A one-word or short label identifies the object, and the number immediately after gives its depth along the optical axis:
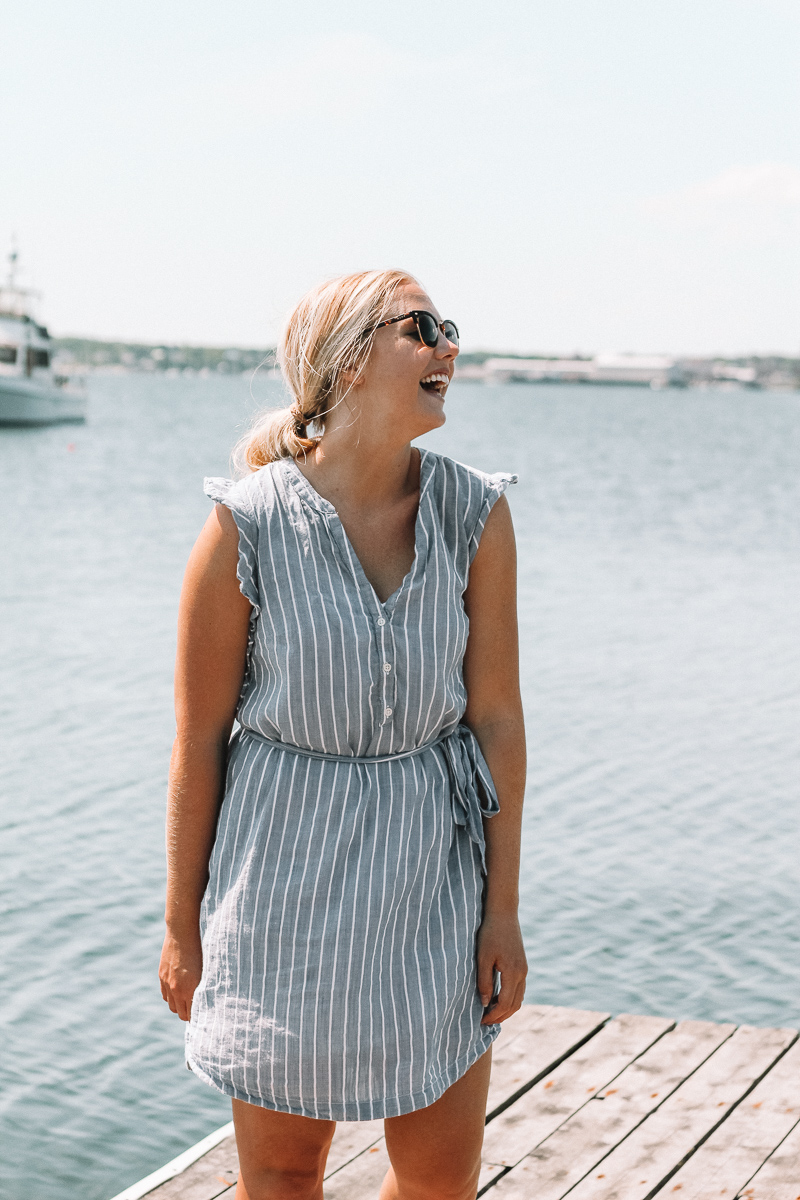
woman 2.15
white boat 54.53
